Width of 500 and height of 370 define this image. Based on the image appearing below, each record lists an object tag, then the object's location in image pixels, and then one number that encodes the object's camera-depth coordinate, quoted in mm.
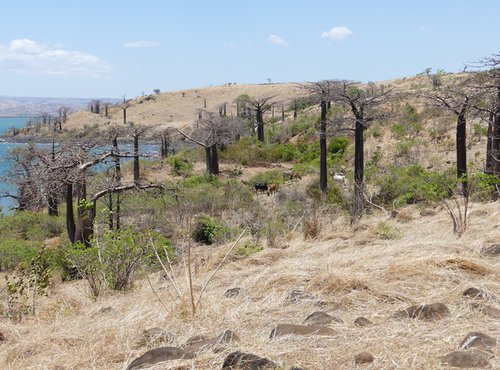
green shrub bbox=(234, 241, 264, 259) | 9352
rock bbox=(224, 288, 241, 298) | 6172
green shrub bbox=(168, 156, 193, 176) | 36747
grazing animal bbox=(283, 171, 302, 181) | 29706
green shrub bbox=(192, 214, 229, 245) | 16766
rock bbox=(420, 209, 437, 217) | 11688
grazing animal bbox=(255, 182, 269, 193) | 28541
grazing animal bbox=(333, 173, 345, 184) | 26523
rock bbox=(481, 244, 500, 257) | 6627
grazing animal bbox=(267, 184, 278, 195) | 27548
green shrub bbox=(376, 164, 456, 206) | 14755
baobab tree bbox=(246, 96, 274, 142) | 44375
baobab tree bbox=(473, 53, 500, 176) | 12798
